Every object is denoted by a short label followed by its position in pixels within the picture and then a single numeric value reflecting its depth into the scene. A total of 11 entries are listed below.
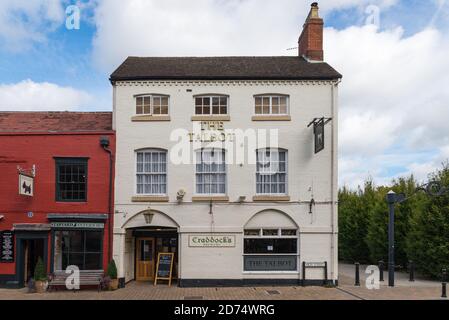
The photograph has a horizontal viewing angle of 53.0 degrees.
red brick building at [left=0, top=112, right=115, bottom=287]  18.02
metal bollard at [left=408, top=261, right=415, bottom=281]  19.91
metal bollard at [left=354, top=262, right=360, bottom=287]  18.77
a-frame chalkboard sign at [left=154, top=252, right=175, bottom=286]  18.86
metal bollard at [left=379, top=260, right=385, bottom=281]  20.32
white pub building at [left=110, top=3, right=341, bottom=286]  18.34
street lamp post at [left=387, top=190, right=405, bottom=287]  18.61
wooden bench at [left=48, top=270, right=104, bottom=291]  17.34
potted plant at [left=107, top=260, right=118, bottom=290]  17.52
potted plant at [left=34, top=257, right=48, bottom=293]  16.98
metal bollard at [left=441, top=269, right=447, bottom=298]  16.01
